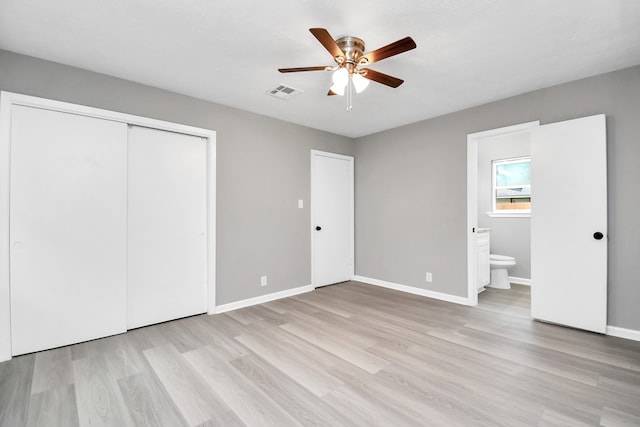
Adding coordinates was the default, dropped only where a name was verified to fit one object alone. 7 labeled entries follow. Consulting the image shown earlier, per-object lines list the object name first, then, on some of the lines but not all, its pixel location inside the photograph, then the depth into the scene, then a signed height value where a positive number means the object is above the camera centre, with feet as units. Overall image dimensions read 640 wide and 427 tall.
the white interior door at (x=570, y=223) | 9.04 -0.32
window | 16.20 +1.63
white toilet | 14.52 -2.93
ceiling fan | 6.23 +3.55
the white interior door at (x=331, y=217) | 14.79 -0.17
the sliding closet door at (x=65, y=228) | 7.80 -0.41
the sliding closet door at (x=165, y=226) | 9.68 -0.41
